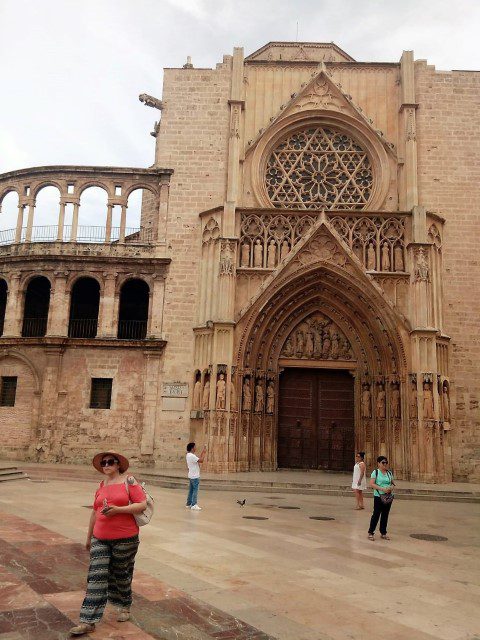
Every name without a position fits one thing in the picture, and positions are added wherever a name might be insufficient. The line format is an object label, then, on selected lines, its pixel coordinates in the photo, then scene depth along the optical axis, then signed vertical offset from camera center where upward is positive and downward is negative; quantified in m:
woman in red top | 4.68 -0.92
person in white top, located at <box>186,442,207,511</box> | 12.74 -1.00
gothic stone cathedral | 21.36 +6.07
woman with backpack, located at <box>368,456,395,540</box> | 9.98 -0.97
